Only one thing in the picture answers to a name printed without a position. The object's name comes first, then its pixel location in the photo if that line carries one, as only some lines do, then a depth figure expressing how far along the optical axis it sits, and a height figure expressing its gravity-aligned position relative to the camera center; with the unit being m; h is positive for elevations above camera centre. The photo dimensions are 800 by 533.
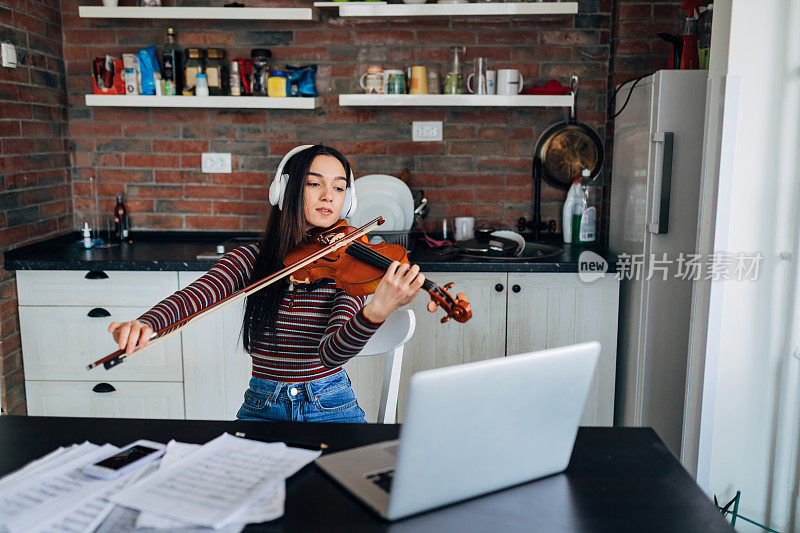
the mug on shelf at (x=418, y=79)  2.92 +0.32
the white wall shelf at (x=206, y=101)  2.87 +0.22
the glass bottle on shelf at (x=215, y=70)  2.96 +0.36
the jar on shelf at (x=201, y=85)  2.91 +0.29
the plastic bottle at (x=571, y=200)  2.95 -0.17
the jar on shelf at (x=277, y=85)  2.90 +0.29
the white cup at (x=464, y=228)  3.03 -0.29
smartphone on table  1.07 -0.47
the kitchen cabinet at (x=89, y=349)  2.64 -0.72
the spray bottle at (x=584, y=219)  2.94 -0.24
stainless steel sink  2.63 -0.35
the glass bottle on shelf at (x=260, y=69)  2.96 +0.36
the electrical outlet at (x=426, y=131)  3.08 +0.12
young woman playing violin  1.65 -0.35
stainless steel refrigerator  2.36 -0.28
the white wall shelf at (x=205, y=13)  2.79 +0.56
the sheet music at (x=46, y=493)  0.94 -0.47
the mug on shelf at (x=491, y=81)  2.92 +0.32
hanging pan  3.04 +0.04
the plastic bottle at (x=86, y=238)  2.88 -0.33
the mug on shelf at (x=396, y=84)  2.89 +0.30
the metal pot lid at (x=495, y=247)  2.69 -0.34
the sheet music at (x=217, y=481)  0.96 -0.47
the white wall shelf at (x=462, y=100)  2.81 +0.23
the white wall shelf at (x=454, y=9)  2.73 +0.57
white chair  1.57 -0.43
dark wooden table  0.96 -0.48
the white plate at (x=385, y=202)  2.75 -0.17
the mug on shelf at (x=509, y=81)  2.88 +0.31
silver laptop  0.88 -0.36
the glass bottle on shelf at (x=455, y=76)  2.89 +0.33
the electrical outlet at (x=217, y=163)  3.13 -0.03
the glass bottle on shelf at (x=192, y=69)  2.95 +0.36
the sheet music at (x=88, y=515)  0.93 -0.48
